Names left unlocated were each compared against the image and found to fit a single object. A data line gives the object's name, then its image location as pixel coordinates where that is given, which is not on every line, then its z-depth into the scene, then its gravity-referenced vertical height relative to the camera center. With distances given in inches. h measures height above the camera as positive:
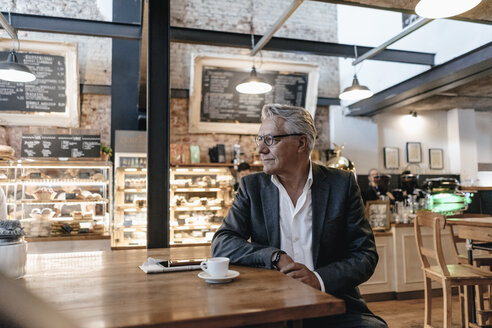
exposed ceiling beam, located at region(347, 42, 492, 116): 181.3 +56.5
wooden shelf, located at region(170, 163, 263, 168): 225.9 +12.3
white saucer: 48.3 -12.3
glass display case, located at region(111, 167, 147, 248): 210.1 -15.2
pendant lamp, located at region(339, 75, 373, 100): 192.4 +47.5
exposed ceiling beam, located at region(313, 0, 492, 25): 118.6 +57.8
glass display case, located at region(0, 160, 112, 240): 170.6 -6.9
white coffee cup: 49.6 -11.2
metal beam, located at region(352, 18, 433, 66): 164.1 +72.1
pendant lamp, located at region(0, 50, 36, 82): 156.9 +50.8
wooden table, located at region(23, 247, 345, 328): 36.3 -12.9
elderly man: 60.2 -6.9
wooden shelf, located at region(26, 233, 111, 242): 165.2 -23.2
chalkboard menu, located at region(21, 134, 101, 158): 202.1 +22.4
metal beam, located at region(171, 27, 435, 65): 195.2 +77.8
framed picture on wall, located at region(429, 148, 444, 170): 302.4 +18.7
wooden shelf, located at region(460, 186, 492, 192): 265.0 -4.8
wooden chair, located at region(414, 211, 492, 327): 112.5 -29.0
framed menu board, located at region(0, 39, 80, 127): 228.7 +61.0
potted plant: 217.8 +19.6
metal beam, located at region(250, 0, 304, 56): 146.6 +72.9
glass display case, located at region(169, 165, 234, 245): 220.1 -11.6
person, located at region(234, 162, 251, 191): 227.6 +9.5
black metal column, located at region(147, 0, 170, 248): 95.6 +16.4
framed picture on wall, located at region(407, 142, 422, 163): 297.7 +24.2
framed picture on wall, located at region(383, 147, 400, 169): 292.5 +19.4
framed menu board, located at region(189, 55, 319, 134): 253.3 +65.7
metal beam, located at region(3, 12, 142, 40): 175.6 +77.5
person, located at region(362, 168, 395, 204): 190.9 -4.8
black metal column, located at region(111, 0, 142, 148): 248.5 +73.5
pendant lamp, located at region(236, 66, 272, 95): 193.3 +52.5
